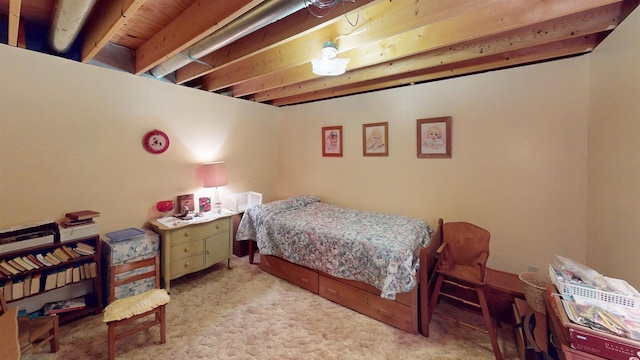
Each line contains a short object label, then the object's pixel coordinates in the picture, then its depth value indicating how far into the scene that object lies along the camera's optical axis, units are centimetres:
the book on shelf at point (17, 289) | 199
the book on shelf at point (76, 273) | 228
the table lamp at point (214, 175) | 338
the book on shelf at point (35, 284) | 207
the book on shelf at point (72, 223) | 230
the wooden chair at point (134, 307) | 182
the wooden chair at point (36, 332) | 170
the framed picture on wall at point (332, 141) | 393
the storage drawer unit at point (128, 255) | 247
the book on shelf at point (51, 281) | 214
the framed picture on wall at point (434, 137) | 298
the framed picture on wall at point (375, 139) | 345
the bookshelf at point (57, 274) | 201
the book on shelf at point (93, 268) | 235
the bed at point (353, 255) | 217
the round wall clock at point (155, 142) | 297
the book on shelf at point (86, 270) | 234
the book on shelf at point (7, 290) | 196
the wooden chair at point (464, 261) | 200
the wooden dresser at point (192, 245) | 278
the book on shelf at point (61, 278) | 220
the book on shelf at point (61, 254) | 220
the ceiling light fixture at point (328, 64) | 198
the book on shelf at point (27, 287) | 205
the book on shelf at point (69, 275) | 224
